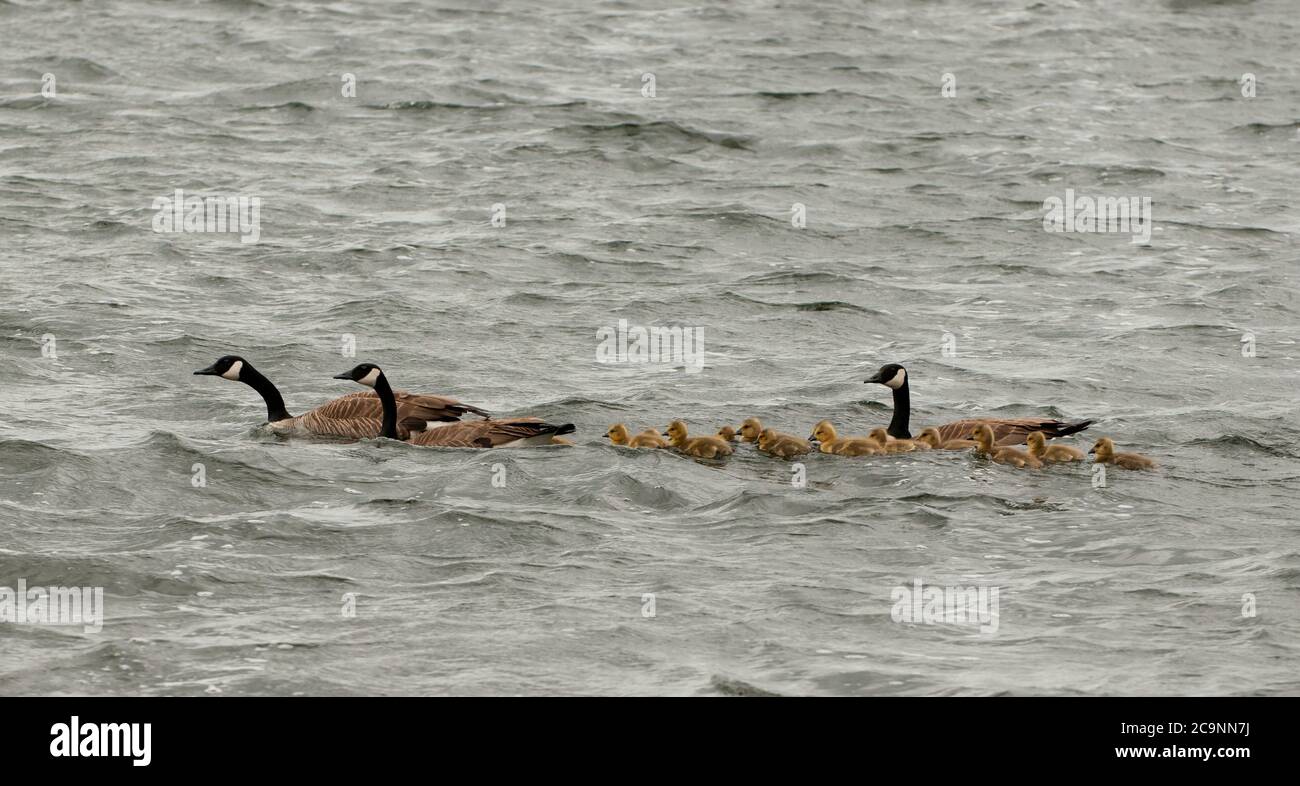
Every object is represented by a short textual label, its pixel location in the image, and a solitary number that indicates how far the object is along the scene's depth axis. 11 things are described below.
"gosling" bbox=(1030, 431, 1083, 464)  15.59
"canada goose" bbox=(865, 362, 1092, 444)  15.98
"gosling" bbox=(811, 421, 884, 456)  15.85
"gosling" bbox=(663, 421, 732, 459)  15.76
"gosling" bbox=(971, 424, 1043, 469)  15.43
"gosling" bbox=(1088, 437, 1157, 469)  15.40
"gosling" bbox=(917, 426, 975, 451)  15.87
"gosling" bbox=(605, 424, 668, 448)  15.84
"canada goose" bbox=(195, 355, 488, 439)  16.58
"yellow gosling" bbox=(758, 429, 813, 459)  15.76
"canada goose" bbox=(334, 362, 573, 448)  15.93
